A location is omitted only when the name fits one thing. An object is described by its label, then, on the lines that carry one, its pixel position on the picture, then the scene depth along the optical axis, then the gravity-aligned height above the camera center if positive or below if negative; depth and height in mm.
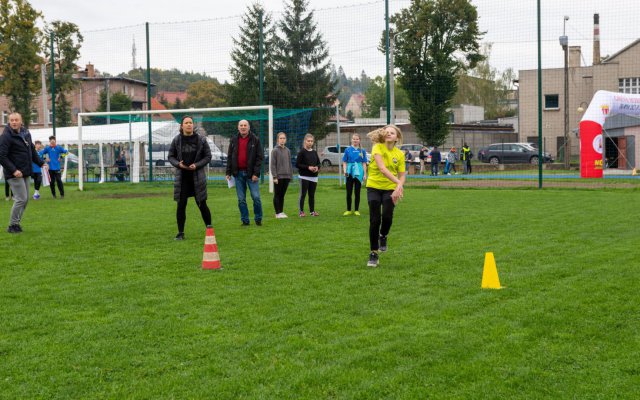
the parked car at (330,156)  40438 +458
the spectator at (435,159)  39125 +186
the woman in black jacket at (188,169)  10961 -41
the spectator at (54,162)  20781 +168
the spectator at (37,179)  19195 -275
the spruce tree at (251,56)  25766 +3954
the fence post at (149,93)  25703 +2580
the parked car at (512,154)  46969 +478
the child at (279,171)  14250 -121
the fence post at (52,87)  26266 +2885
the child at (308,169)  14492 -94
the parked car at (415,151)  46481 +772
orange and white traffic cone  8281 -987
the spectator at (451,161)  40844 +73
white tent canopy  30219 +1515
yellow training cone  7016 -1075
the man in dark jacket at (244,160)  12648 +87
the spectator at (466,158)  39750 +219
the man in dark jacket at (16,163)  11734 +90
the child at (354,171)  14734 -145
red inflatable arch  30781 +1661
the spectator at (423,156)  41969 +385
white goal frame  22375 +1761
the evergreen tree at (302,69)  27016 +3800
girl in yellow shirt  8641 -126
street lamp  41791 +1548
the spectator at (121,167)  31205 -1
